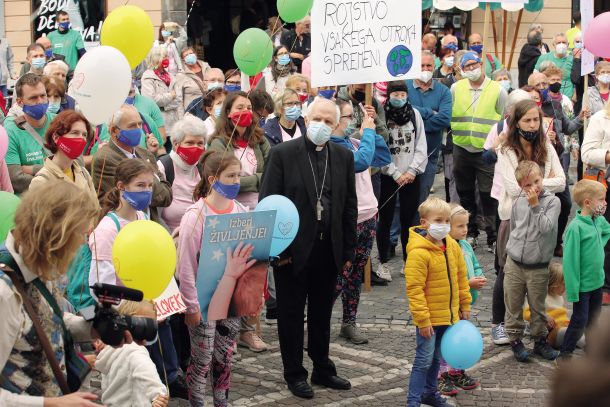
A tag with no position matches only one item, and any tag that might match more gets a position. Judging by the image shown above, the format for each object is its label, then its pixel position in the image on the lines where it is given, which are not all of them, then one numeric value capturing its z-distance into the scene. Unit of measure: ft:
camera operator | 19.74
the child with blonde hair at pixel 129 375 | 28.16
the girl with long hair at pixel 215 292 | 35.70
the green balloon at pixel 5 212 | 29.96
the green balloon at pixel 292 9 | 45.36
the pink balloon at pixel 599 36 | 56.14
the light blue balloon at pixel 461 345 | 37.07
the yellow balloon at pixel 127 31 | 36.20
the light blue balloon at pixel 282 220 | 37.75
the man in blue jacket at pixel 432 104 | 62.60
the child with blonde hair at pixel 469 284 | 40.95
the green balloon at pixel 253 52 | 46.26
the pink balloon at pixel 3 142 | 38.91
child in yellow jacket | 37.41
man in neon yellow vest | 63.73
